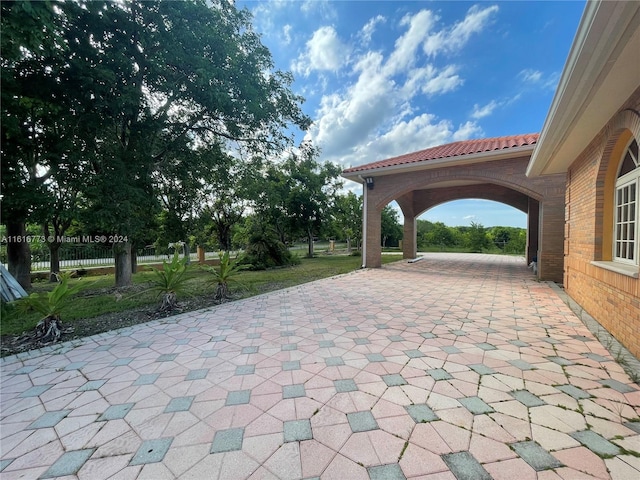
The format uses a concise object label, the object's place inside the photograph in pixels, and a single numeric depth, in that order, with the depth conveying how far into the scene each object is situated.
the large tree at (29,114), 3.85
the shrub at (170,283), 4.86
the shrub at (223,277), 5.83
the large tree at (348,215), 18.46
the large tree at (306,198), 16.70
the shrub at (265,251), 11.78
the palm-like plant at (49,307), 3.55
